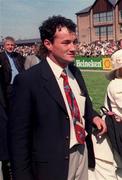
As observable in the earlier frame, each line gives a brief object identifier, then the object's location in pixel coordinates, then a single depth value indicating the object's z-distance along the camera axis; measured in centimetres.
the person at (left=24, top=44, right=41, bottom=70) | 871
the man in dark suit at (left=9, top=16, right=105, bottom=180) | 305
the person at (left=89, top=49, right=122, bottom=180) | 393
